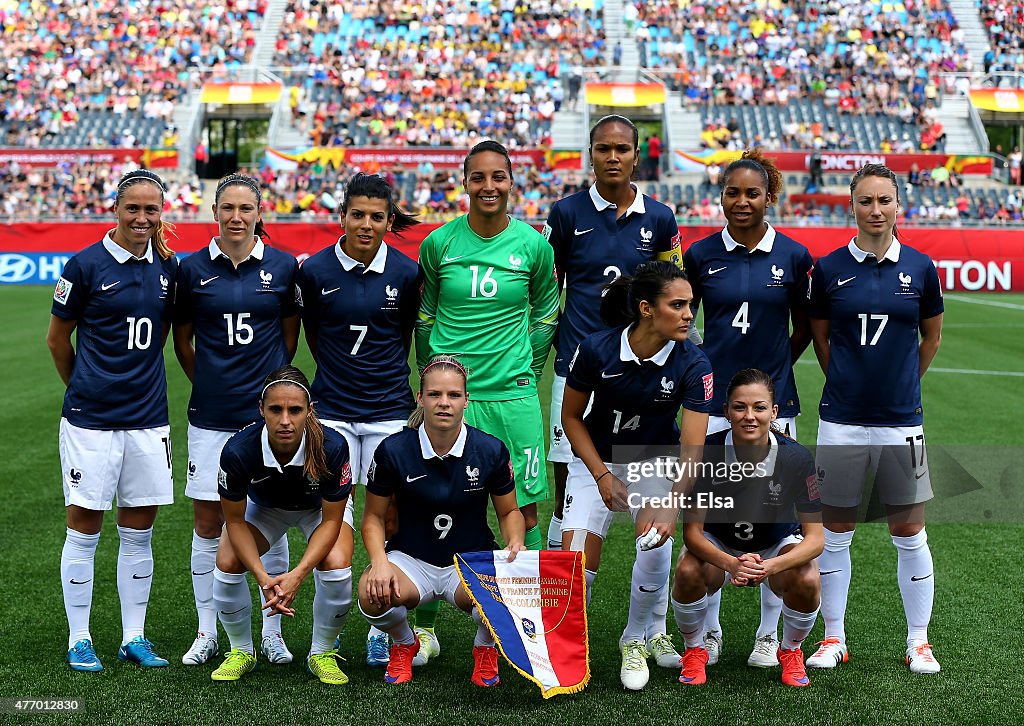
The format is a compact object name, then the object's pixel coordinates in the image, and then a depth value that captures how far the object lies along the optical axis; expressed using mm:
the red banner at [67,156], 32562
